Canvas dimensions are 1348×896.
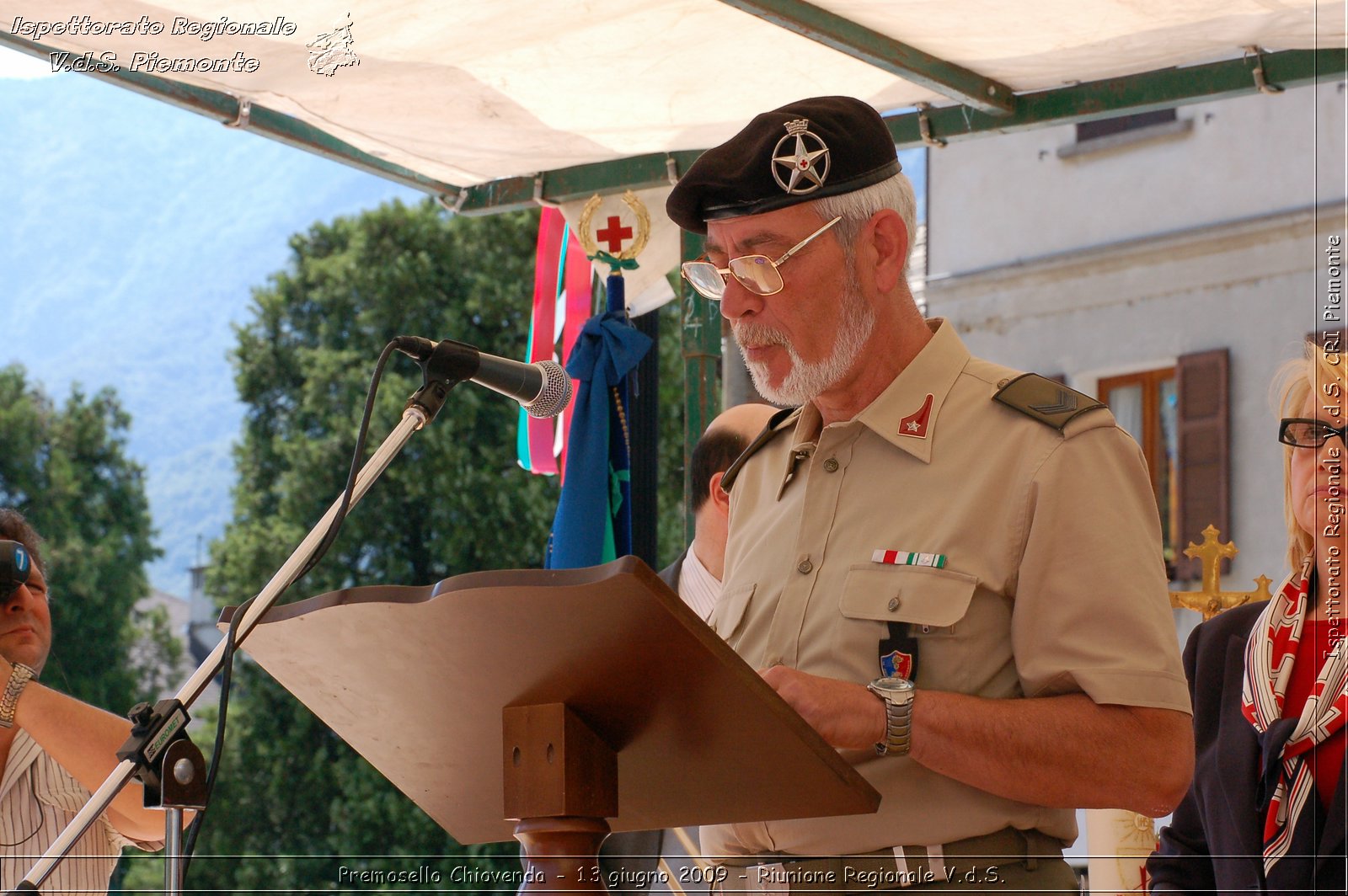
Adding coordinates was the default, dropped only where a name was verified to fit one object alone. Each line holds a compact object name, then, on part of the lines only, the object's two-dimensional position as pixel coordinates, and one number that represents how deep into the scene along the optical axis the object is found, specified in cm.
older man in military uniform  359
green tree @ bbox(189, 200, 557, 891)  3525
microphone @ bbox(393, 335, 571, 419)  399
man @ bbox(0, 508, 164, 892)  561
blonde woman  543
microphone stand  350
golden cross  671
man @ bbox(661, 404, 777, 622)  802
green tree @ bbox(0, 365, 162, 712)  4222
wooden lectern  294
